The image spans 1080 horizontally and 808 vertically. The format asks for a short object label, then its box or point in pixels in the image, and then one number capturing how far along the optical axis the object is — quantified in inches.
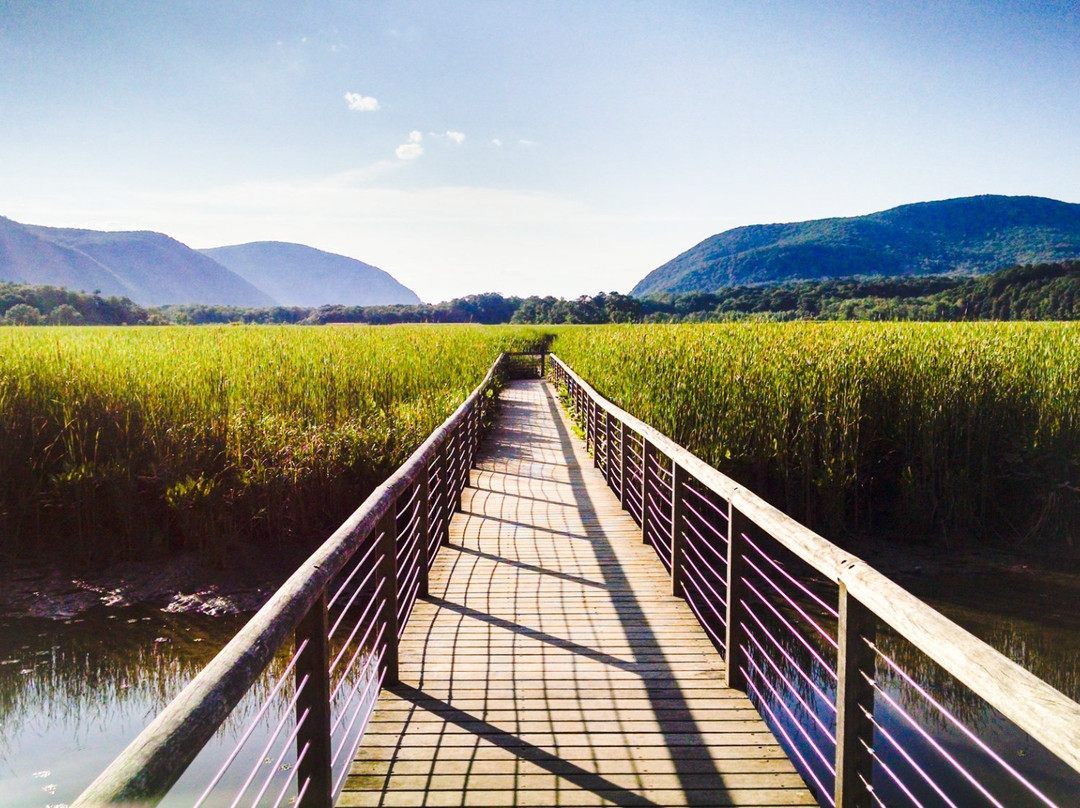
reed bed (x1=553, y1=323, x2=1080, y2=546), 318.7
